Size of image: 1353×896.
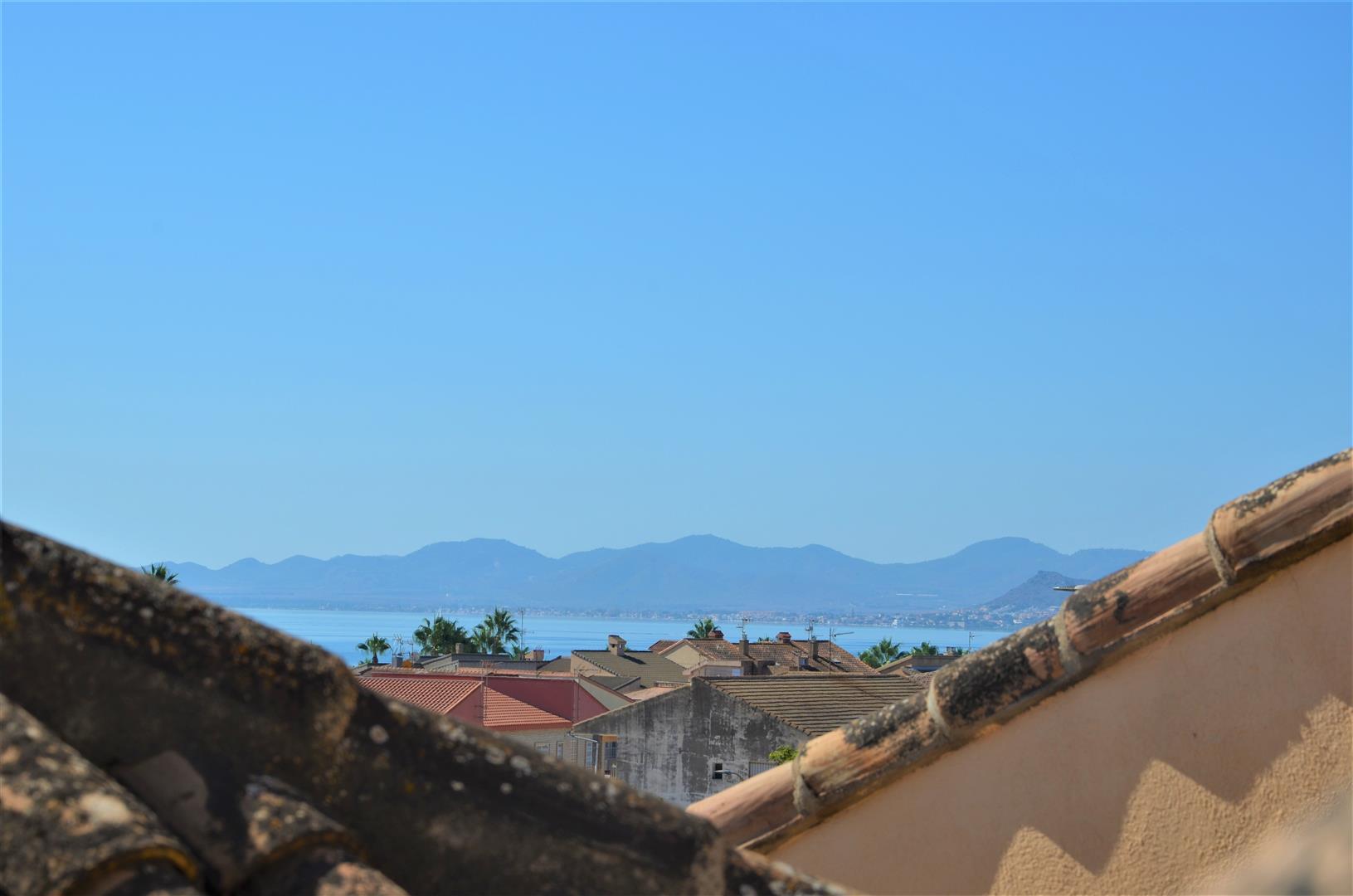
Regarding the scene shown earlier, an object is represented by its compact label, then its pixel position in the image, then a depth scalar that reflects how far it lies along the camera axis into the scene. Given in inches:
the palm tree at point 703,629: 3907.5
